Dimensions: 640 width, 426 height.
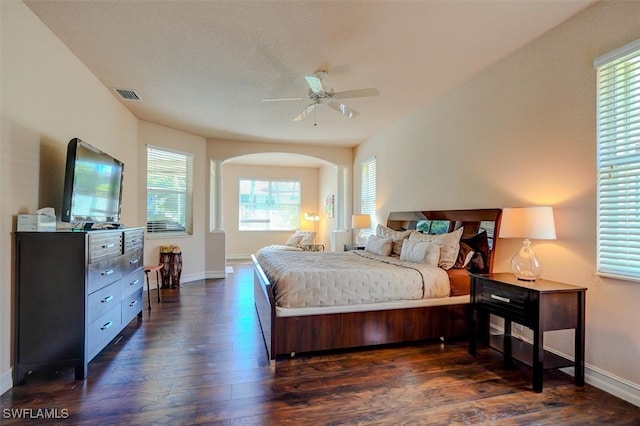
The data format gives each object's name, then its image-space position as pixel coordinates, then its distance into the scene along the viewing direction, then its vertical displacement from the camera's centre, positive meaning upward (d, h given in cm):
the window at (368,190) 601 +49
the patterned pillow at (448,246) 324 -33
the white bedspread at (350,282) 267 -61
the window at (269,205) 921 +25
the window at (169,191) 529 +38
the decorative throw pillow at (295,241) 770 -67
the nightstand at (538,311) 218 -71
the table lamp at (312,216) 938 -7
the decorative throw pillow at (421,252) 325 -41
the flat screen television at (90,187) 248 +23
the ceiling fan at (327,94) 299 +121
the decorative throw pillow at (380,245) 417 -43
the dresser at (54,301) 220 -63
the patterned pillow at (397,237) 418 -31
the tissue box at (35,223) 221 -8
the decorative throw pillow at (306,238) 760 -60
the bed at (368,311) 264 -87
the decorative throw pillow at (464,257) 327 -45
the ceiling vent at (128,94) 381 +149
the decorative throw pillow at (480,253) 318 -40
